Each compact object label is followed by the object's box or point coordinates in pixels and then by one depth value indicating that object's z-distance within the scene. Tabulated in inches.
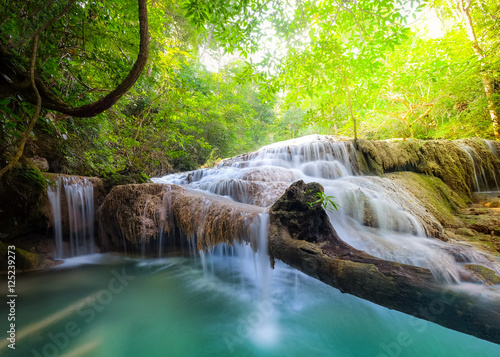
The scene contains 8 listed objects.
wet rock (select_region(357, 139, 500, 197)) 248.8
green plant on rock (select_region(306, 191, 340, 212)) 83.0
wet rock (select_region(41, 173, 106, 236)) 169.5
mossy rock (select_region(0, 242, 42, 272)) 141.6
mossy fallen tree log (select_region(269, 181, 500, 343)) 34.5
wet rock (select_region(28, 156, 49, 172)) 173.7
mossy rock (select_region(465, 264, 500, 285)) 55.2
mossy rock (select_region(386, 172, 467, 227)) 187.3
